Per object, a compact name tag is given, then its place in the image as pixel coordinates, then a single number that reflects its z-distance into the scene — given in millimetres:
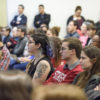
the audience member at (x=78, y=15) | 10024
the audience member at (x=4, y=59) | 4549
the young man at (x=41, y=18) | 10353
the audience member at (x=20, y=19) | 10228
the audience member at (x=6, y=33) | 8391
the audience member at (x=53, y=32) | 7002
